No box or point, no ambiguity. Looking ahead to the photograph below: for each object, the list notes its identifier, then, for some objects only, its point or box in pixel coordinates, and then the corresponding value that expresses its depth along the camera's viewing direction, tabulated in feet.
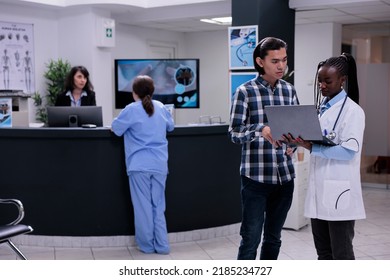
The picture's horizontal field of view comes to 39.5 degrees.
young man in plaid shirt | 8.46
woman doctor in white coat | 7.39
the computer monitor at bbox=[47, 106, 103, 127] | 14.73
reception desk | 14.06
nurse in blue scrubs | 13.38
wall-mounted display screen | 25.53
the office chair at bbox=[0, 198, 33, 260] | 10.36
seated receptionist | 17.95
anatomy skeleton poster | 22.09
